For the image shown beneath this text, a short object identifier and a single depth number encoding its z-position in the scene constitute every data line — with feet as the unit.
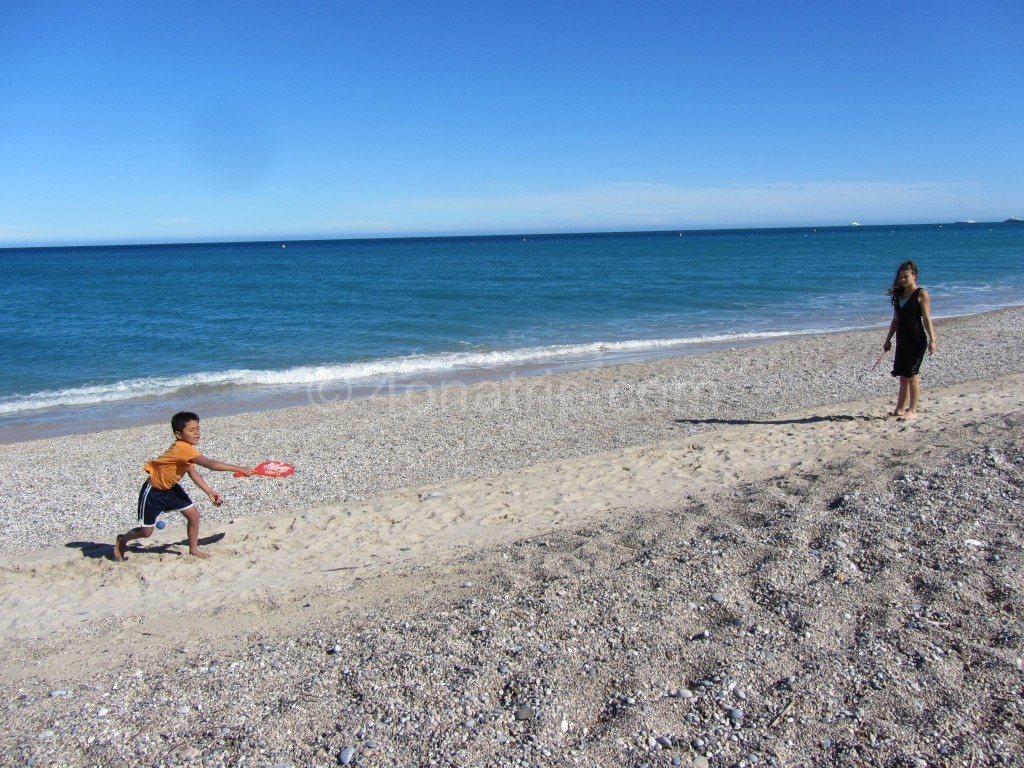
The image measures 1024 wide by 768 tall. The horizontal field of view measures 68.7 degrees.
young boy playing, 19.08
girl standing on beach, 27.78
